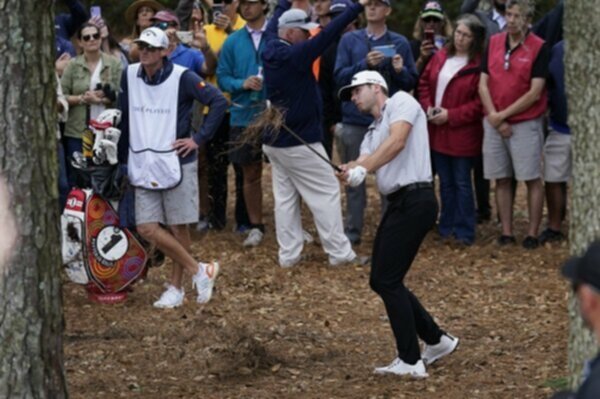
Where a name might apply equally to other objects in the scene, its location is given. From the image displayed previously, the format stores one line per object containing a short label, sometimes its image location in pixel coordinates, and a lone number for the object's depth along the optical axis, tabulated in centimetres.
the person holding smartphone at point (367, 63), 2331
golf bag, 1944
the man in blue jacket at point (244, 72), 2411
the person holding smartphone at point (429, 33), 2506
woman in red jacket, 2412
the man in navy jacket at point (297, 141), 2156
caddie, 1916
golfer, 1577
